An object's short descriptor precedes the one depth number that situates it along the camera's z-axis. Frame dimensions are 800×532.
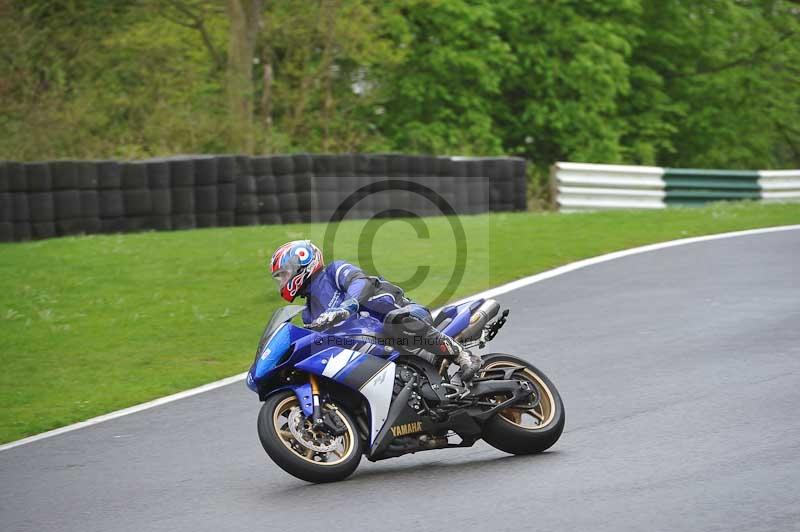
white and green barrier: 47.03
